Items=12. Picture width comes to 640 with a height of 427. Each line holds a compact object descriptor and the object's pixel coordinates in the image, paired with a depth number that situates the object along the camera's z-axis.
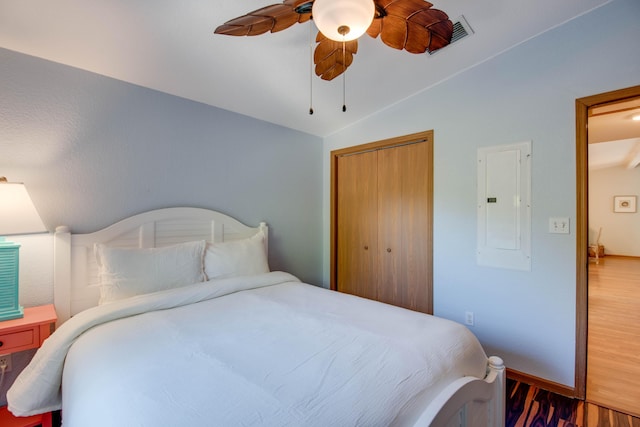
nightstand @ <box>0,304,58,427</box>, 1.39
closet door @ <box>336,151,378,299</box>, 3.04
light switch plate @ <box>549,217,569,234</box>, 1.91
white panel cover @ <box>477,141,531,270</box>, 2.07
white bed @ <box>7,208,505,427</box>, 0.83
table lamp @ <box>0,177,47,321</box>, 1.48
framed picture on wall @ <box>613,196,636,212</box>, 6.95
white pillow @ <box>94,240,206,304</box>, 1.72
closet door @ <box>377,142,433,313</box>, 2.61
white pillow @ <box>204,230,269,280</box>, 2.15
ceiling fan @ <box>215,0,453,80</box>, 1.04
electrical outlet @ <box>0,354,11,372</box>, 1.63
